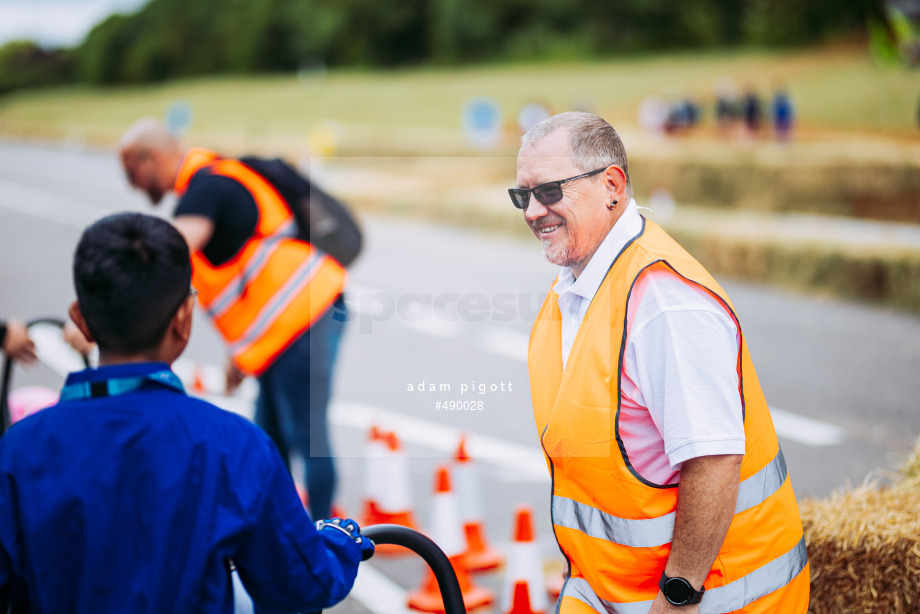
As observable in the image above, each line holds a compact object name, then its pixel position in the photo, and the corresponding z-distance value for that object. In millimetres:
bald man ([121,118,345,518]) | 3676
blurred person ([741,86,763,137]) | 24531
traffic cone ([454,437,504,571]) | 4277
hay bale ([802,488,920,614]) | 2820
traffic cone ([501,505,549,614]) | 3717
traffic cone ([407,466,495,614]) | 3941
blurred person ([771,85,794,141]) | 23734
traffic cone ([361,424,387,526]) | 4590
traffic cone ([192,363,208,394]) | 6789
